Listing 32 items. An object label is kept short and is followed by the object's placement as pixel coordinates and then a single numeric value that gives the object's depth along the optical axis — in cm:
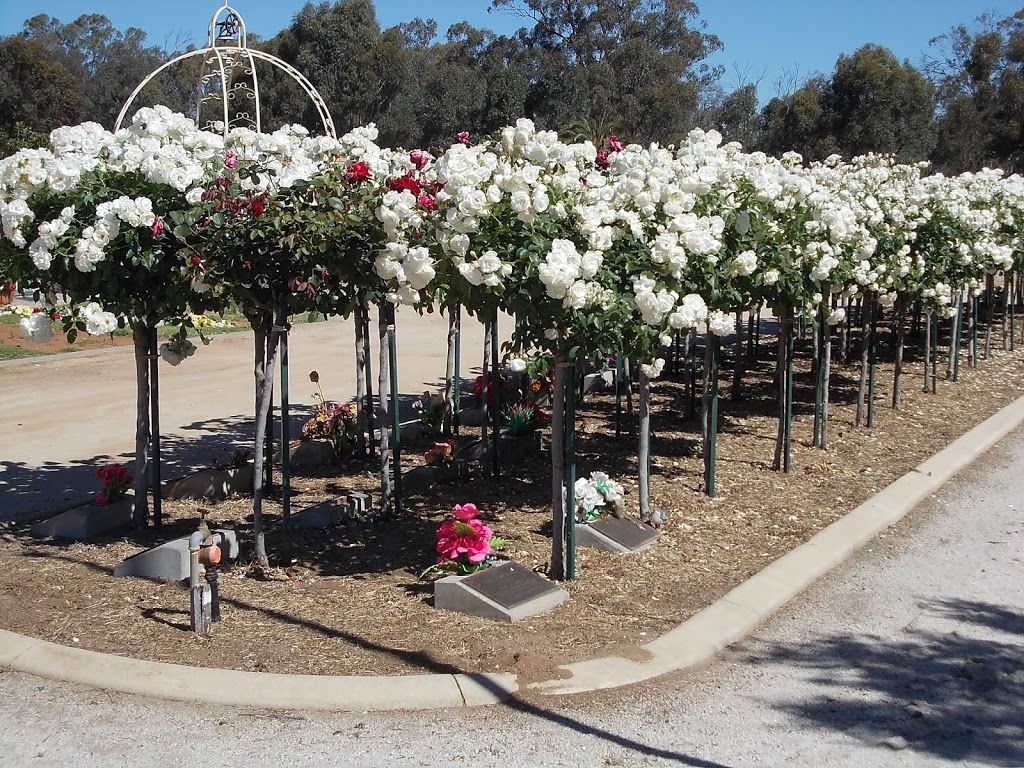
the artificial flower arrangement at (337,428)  880
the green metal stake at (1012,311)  1641
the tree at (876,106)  3028
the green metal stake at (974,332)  1437
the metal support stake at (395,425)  704
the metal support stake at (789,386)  846
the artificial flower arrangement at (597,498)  657
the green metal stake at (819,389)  916
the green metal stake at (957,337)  1283
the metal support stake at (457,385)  928
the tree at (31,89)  3334
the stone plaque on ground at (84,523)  683
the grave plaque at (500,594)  530
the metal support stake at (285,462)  603
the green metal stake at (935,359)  1216
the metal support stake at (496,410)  791
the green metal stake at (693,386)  979
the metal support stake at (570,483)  570
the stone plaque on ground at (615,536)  641
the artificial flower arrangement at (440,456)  813
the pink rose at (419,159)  608
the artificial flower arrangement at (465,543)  561
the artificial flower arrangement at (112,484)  703
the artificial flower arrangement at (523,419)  891
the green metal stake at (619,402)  957
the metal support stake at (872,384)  1007
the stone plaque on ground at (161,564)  589
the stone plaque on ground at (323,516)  701
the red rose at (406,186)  545
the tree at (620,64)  3078
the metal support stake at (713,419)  751
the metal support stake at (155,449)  688
